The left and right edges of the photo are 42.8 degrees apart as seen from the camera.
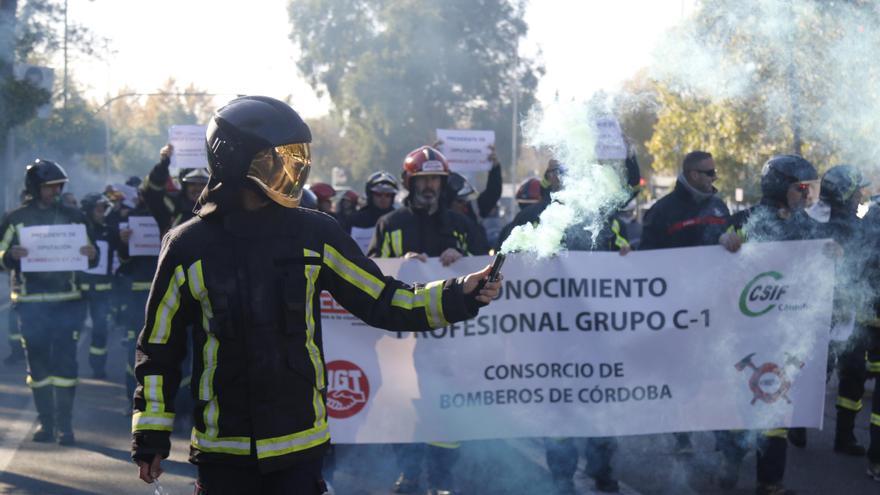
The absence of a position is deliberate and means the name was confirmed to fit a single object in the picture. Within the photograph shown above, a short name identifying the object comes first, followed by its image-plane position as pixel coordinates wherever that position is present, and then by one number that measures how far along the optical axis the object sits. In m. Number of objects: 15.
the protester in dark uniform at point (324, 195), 11.51
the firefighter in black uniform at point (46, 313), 8.48
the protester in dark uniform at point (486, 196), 9.28
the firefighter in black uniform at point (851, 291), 7.62
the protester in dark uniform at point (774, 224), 6.71
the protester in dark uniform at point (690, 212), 7.48
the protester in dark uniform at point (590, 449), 6.99
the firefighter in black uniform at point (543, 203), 6.99
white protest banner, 6.96
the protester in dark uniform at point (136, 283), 9.86
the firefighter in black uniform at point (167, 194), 8.78
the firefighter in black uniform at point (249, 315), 3.77
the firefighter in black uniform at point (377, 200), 10.08
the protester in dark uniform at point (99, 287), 12.25
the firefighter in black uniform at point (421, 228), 7.21
